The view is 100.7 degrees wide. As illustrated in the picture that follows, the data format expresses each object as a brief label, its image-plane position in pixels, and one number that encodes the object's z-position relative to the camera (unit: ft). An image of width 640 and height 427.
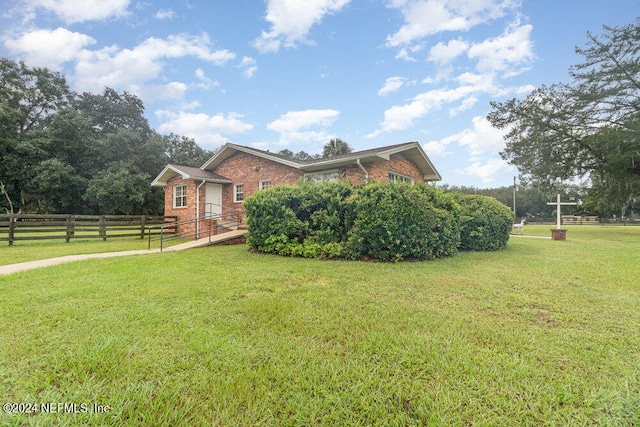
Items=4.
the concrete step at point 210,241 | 32.45
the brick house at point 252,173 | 38.50
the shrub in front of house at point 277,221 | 26.27
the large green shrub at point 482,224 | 29.22
